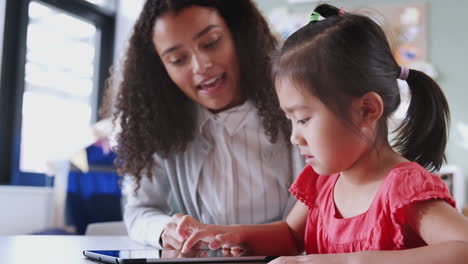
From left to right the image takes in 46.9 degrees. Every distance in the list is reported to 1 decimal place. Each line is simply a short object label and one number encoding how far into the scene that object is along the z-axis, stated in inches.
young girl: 27.9
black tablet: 26.3
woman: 49.1
